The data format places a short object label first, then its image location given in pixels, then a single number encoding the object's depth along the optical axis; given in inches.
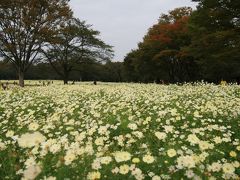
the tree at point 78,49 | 1049.8
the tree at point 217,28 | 529.9
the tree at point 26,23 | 648.8
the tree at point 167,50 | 888.5
